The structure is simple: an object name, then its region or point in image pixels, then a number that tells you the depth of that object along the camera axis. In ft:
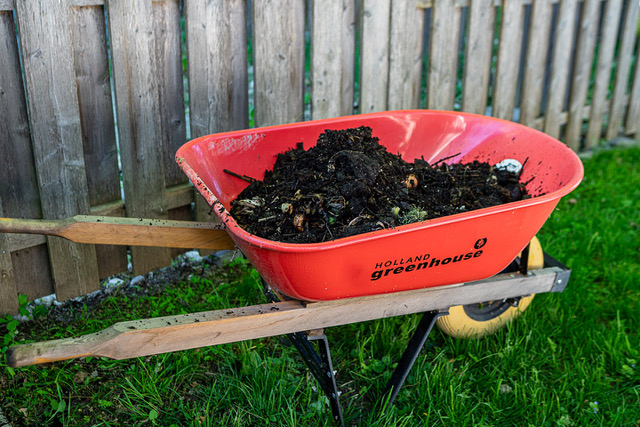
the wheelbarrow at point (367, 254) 5.51
